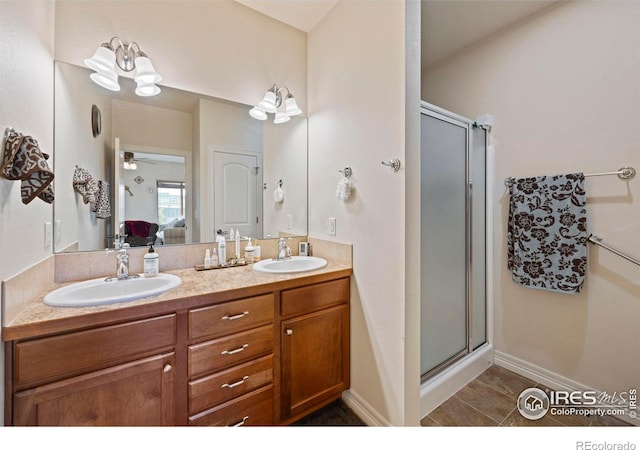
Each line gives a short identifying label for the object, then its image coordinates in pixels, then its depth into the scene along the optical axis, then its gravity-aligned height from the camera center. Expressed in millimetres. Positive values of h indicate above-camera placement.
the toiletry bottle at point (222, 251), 1700 -160
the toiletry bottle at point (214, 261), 1661 -218
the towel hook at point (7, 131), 892 +325
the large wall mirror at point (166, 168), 1390 +372
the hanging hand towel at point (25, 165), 877 +208
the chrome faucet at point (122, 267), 1359 -208
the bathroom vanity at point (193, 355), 916 -546
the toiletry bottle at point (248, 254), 1812 -191
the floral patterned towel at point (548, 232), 1689 -47
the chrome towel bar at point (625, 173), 1519 +307
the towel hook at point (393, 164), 1385 +327
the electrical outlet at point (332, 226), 1855 +0
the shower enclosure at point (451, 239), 1739 -96
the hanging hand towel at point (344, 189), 1682 +234
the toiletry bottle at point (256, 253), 1848 -189
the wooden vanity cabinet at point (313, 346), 1422 -688
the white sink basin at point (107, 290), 1020 -286
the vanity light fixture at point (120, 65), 1351 +851
